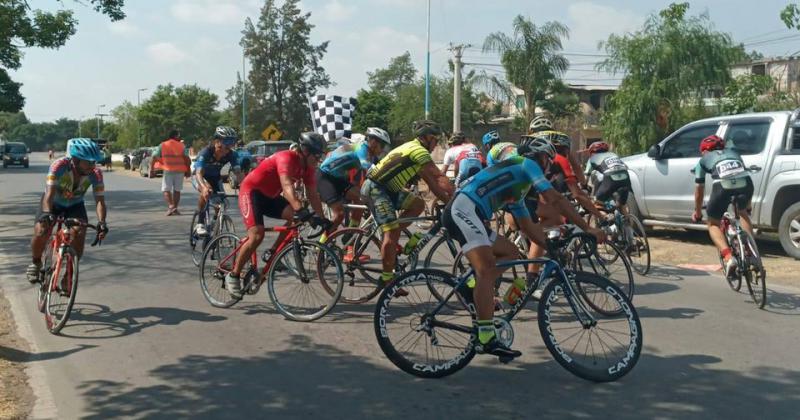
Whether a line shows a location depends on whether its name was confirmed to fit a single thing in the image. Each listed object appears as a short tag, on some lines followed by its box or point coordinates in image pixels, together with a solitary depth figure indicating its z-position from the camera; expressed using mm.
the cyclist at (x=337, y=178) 8828
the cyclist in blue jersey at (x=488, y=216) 5398
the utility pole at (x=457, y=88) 34906
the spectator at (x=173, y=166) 16359
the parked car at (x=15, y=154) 54938
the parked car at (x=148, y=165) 37344
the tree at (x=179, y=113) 73000
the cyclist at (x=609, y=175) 10125
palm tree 33594
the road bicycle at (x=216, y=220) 9992
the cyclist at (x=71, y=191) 6938
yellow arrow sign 30219
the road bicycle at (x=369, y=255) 7645
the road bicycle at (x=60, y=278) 6711
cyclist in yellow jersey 7031
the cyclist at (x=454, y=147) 12938
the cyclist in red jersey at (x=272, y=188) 7328
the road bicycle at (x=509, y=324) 5316
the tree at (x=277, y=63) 68500
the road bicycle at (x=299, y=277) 7133
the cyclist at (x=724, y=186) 8117
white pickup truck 10805
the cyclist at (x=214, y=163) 10461
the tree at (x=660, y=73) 26250
